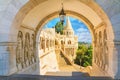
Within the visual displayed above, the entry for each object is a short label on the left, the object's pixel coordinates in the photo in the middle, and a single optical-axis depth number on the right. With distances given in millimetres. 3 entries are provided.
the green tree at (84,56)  20015
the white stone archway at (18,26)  2784
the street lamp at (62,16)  3461
